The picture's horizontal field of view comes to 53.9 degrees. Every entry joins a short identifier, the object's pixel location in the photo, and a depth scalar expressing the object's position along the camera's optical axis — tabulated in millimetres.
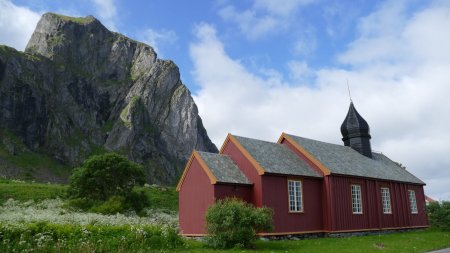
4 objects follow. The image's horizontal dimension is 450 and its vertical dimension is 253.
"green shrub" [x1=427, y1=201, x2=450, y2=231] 32734
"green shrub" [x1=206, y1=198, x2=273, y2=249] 19703
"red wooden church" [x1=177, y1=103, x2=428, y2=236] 25656
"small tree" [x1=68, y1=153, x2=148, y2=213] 35625
